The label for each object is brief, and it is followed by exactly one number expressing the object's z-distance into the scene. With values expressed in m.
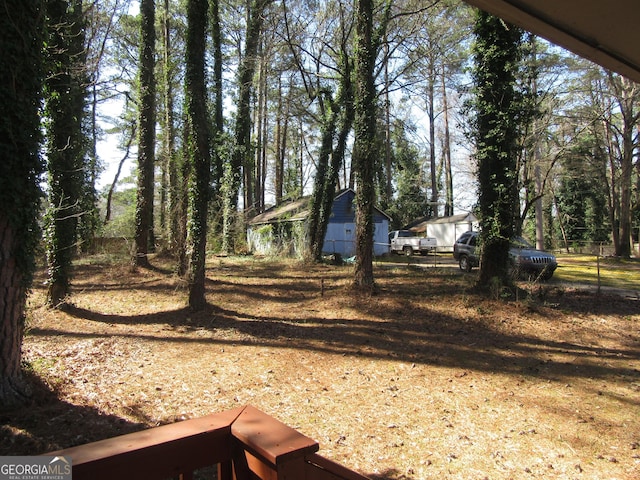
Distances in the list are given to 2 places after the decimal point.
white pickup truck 31.12
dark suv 12.27
